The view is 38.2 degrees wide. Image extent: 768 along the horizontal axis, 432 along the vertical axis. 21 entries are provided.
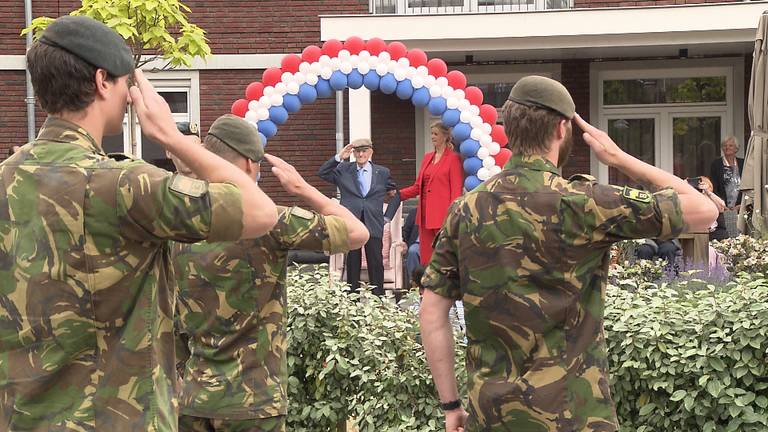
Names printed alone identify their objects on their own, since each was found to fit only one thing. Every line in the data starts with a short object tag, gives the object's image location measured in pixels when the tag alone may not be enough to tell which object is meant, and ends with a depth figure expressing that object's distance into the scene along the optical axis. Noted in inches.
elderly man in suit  472.1
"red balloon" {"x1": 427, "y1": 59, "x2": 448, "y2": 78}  484.4
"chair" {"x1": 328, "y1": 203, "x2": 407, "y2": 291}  502.0
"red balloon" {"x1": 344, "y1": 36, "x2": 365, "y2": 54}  487.8
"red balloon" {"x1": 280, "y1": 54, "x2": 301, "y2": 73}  492.1
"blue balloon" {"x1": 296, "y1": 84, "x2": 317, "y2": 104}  490.9
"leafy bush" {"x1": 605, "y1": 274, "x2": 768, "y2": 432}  183.8
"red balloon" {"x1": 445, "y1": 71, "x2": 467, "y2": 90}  482.3
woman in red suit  440.8
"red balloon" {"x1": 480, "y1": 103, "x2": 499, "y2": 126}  474.9
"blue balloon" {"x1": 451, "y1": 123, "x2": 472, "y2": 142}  468.8
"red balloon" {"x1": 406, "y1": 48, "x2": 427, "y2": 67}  485.1
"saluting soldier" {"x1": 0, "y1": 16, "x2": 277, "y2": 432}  100.5
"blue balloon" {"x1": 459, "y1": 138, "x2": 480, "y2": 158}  462.9
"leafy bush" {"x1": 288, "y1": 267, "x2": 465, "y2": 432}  208.2
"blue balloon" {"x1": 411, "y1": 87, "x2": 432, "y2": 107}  482.3
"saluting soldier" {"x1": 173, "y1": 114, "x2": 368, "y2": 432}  153.9
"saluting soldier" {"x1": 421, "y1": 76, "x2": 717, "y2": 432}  127.2
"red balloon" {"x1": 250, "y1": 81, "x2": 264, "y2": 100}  492.4
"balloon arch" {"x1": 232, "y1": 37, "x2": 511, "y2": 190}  476.1
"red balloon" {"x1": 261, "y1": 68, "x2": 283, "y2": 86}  490.6
